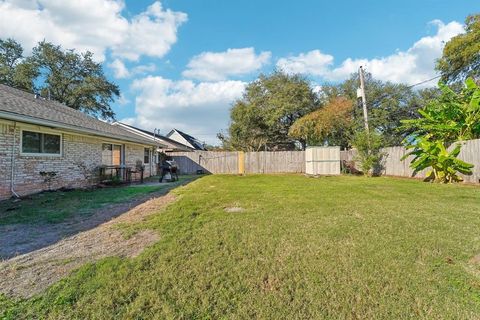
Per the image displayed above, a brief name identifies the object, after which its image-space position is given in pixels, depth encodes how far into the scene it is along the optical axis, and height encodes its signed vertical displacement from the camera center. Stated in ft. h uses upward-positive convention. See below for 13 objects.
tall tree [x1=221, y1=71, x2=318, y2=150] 78.12 +16.99
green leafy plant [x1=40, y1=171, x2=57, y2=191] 27.40 -0.94
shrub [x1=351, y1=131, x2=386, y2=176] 48.80 +3.06
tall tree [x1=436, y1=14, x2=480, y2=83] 46.26 +20.08
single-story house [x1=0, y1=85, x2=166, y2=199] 23.87 +2.41
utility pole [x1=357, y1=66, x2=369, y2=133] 50.99 +14.16
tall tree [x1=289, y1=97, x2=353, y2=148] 69.41 +11.12
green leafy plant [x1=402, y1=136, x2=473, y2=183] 33.88 +0.58
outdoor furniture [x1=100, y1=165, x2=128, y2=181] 37.10 -0.72
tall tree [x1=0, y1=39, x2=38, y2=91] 78.33 +29.69
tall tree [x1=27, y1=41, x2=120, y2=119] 83.77 +29.41
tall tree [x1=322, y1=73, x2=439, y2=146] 72.95 +18.23
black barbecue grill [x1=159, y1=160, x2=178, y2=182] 44.16 -0.50
